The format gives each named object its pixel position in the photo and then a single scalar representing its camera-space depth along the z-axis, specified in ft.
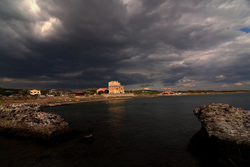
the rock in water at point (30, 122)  67.05
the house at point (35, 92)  586.16
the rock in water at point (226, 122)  38.86
